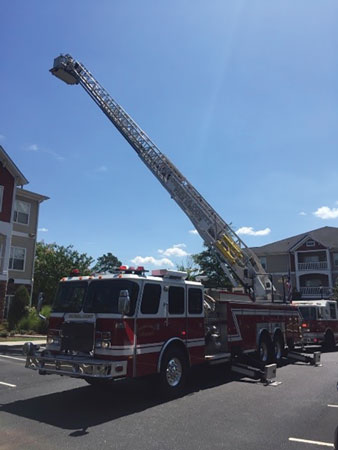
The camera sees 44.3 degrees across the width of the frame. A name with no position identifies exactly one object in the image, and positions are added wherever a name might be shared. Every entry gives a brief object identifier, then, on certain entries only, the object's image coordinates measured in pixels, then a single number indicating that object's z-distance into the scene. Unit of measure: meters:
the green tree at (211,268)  40.97
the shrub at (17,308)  21.97
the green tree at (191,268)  45.71
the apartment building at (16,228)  23.66
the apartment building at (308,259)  44.81
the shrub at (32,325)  21.51
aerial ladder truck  7.34
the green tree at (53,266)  42.09
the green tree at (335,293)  35.44
